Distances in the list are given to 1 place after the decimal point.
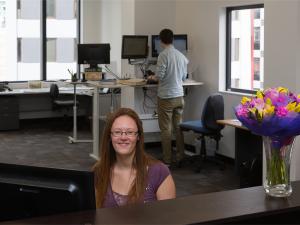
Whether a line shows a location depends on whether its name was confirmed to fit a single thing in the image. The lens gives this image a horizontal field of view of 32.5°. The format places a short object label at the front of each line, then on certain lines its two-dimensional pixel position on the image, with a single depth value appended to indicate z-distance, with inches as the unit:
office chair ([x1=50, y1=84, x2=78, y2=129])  346.6
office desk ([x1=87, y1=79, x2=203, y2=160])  262.3
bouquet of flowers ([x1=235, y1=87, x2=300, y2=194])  76.6
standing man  253.8
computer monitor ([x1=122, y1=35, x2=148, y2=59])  277.3
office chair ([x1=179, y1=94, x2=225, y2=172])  240.2
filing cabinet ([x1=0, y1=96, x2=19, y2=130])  352.8
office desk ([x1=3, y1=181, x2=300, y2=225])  66.7
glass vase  80.6
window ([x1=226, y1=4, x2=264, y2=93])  257.4
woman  89.9
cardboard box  287.1
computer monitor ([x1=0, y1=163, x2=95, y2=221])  62.7
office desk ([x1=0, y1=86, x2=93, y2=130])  354.3
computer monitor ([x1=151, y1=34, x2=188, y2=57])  284.5
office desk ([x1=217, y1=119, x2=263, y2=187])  205.5
